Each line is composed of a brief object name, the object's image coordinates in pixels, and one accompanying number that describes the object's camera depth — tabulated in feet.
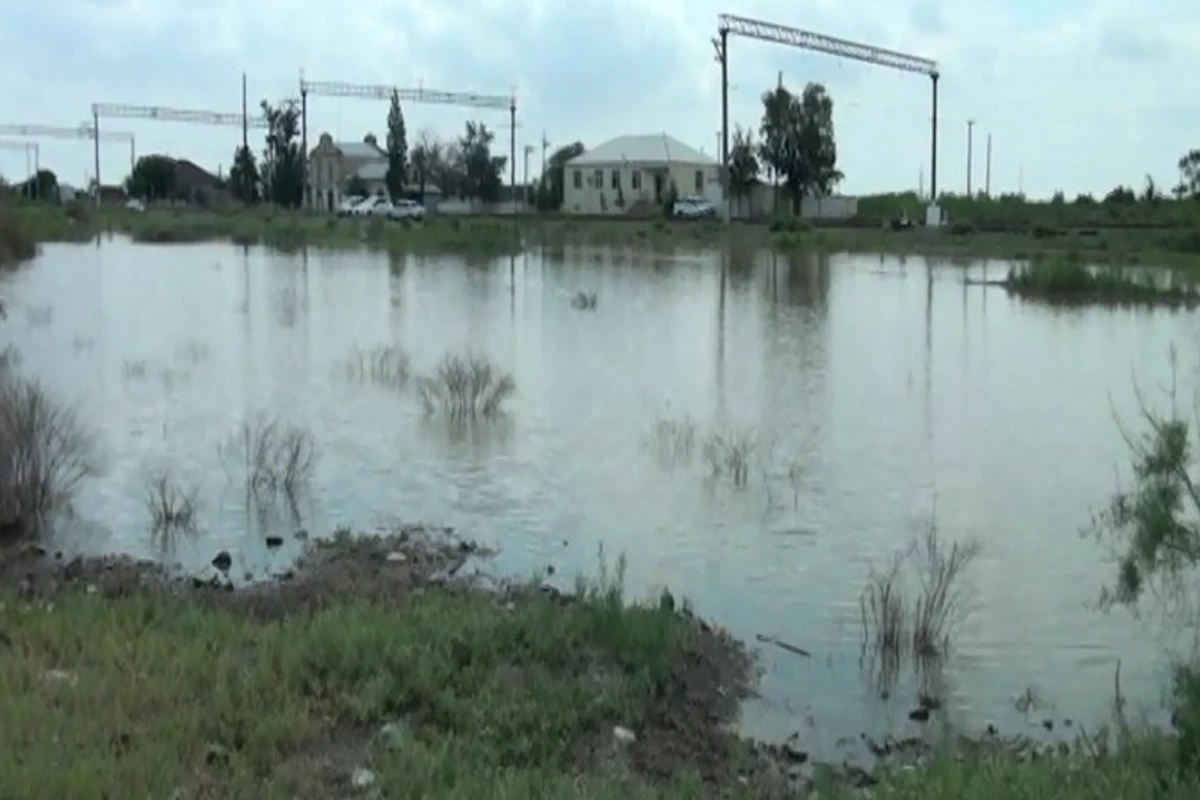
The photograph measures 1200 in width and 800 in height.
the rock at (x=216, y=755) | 22.66
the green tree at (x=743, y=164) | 308.60
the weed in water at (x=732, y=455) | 52.95
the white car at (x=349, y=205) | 325.83
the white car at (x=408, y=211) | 290.56
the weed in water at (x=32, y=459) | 41.09
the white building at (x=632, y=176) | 376.07
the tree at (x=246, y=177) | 387.55
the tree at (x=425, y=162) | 395.75
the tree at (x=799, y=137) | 301.43
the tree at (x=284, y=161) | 379.76
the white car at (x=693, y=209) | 307.37
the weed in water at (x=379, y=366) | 74.13
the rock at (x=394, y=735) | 24.05
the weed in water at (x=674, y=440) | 55.88
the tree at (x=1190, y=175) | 260.01
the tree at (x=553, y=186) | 383.04
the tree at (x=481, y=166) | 377.91
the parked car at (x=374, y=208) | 307.78
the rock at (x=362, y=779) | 22.23
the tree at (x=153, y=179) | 425.28
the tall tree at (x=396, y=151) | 368.68
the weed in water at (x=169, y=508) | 43.37
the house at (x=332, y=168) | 415.03
